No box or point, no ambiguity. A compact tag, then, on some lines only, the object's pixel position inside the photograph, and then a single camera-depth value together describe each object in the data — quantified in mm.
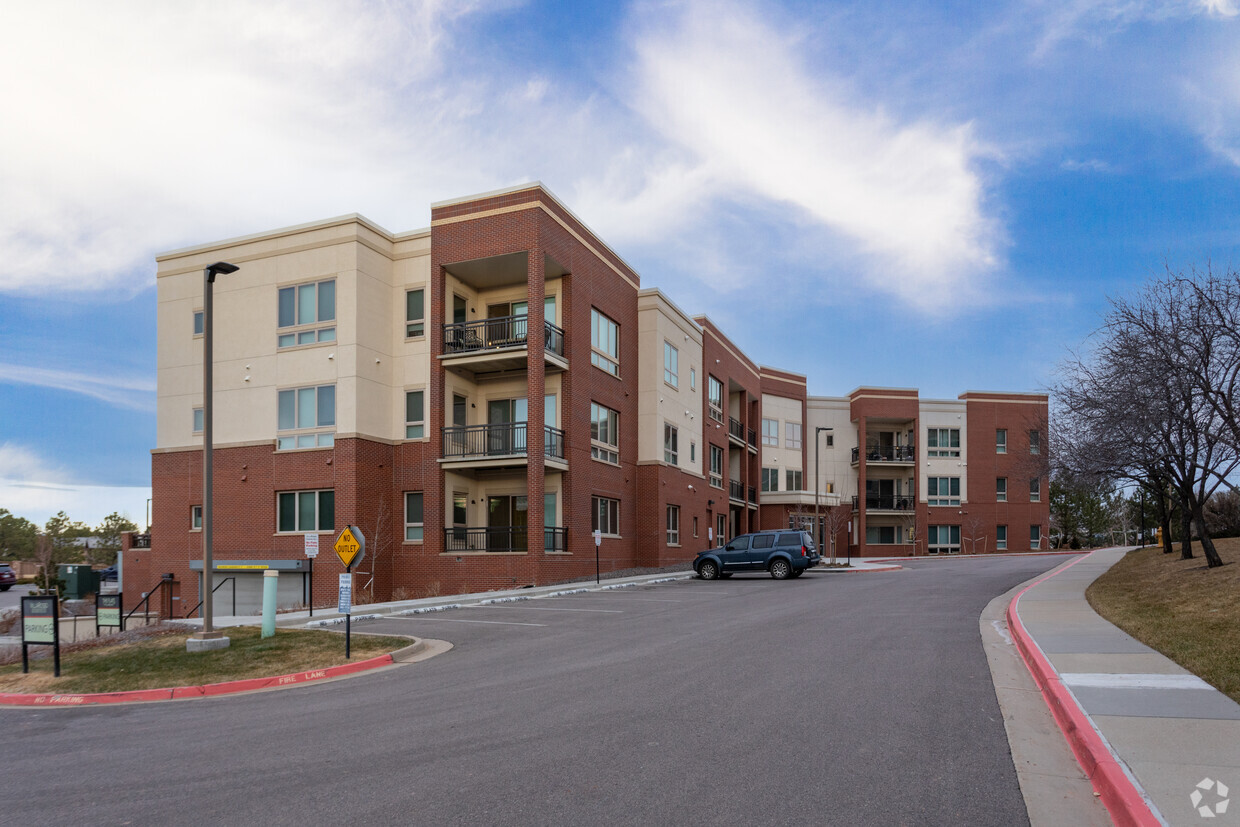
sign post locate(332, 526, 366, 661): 14758
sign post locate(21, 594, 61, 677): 13500
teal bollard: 15901
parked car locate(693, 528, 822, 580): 32188
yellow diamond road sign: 15000
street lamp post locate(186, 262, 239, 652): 14594
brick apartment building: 29906
